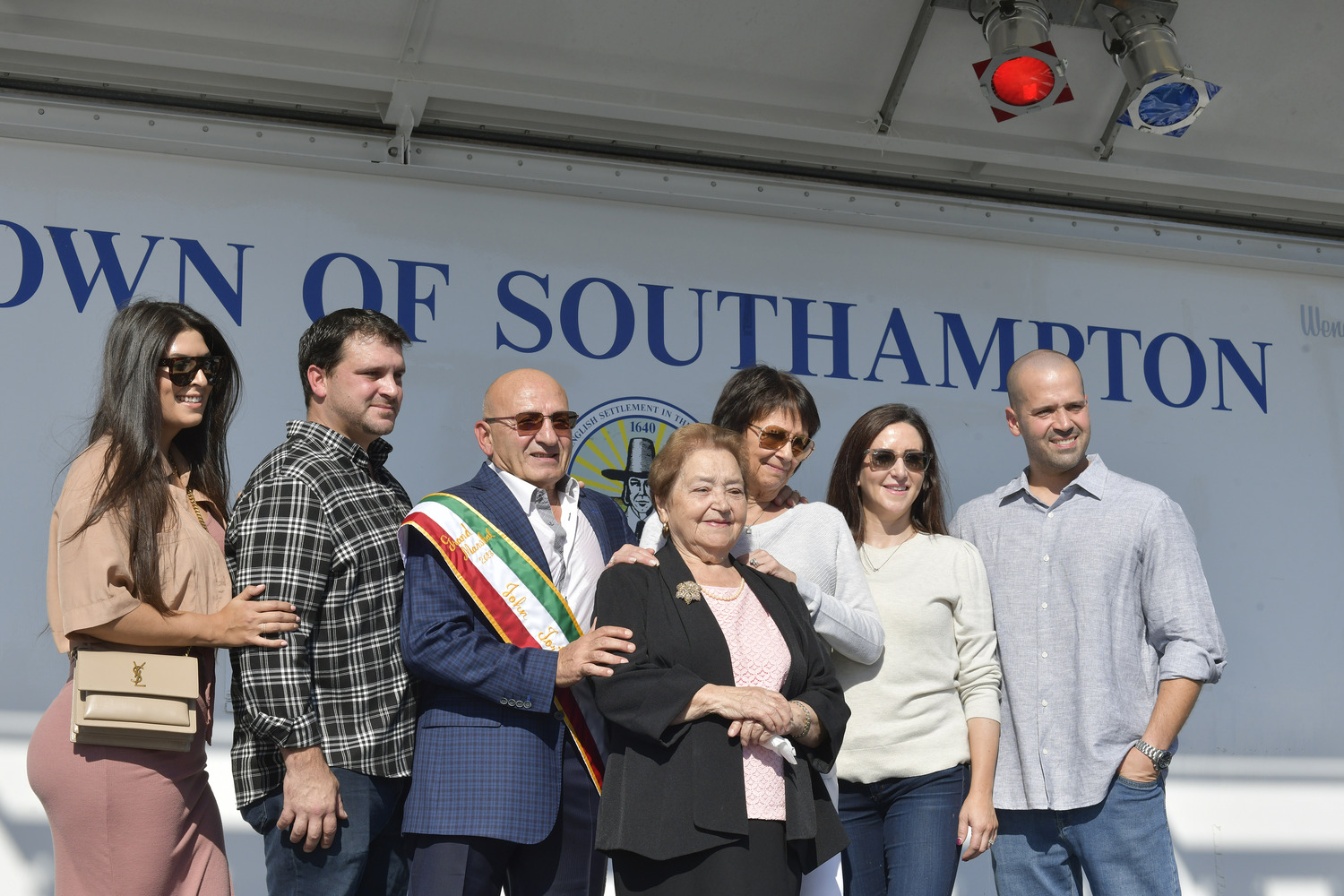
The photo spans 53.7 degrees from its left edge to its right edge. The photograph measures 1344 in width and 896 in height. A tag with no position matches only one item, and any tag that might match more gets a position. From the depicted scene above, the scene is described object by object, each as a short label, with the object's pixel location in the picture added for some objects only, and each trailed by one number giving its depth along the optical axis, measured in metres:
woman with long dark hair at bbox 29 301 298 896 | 2.25
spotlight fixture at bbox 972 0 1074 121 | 3.65
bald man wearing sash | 2.42
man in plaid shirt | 2.41
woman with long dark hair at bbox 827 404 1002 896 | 2.74
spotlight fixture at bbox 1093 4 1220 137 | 3.75
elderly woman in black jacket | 2.27
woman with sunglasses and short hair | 2.67
